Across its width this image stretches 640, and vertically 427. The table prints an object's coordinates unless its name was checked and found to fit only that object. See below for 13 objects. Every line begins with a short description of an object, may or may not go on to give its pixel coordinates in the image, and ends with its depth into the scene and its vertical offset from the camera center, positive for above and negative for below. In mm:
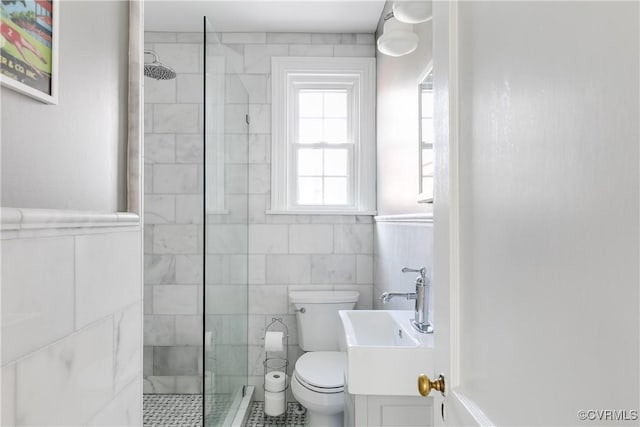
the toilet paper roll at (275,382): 2611 -1050
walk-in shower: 2904 -77
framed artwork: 662 +294
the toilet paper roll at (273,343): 2668 -811
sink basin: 1384 -503
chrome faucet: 1606 -344
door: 431 +11
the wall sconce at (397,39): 1792 +796
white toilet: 2135 -842
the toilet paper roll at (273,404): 2600 -1177
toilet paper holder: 2607 -1073
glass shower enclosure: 1811 -91
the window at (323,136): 3072 +645
